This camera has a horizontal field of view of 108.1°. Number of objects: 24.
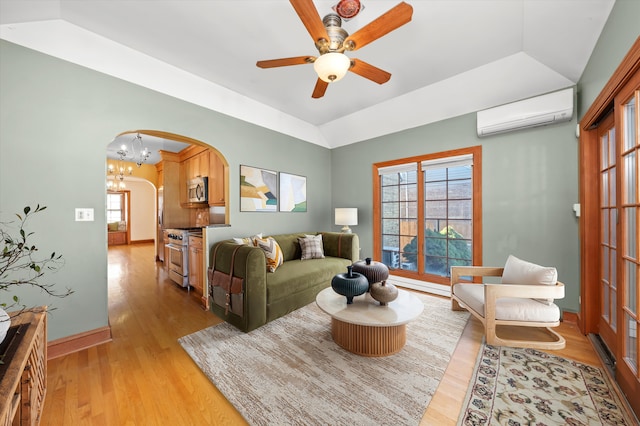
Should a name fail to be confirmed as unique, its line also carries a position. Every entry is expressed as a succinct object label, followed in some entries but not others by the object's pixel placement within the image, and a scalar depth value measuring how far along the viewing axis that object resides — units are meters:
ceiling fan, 1.44
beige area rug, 1.43
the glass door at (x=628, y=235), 1.44
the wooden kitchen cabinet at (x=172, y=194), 5.10
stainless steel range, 3.74
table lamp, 3.94
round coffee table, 1.84
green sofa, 2.36
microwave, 4.31
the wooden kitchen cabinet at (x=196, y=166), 4.39
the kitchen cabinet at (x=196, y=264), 3.31
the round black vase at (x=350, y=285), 2.03
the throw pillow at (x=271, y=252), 2.87
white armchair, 2.03
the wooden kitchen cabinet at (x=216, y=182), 3.90
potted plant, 1.83
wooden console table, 0.82
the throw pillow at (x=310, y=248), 3.56
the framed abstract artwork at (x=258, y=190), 3.39
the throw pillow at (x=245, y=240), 2.89
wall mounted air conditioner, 2.51
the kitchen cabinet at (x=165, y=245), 4.45
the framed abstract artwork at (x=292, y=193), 3.94
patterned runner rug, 1.37
